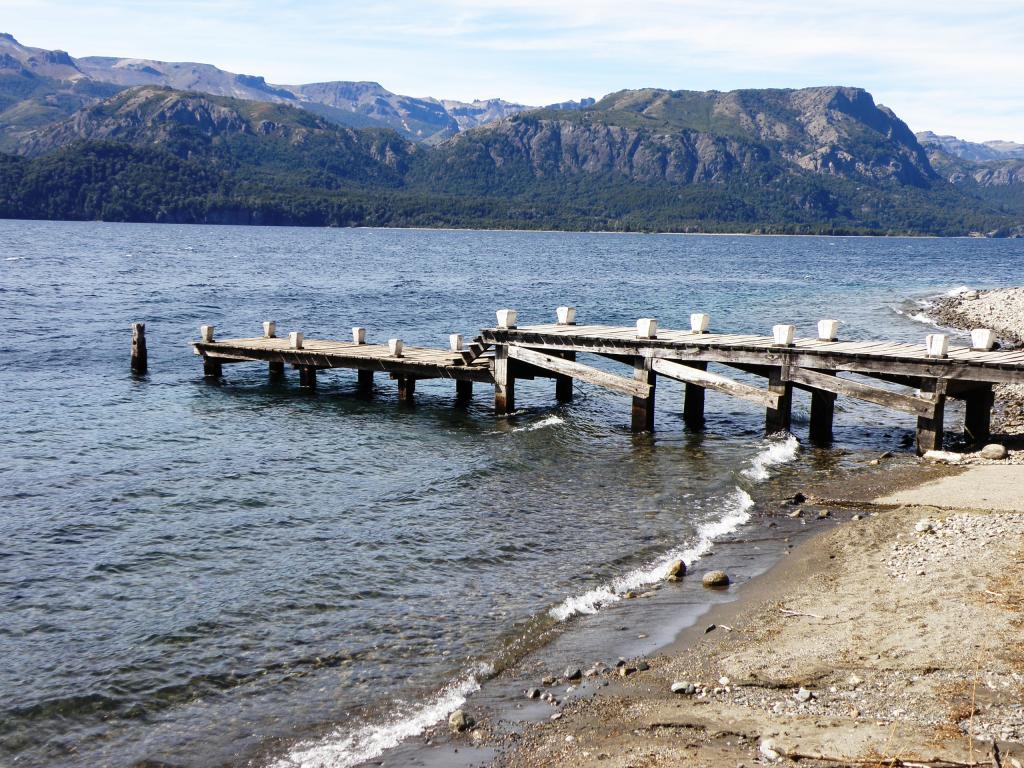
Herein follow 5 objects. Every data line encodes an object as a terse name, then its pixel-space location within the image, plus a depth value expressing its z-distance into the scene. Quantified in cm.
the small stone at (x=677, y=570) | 1538
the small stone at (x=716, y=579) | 1490
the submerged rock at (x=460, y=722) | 1077
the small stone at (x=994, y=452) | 2150
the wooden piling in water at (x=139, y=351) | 3606
